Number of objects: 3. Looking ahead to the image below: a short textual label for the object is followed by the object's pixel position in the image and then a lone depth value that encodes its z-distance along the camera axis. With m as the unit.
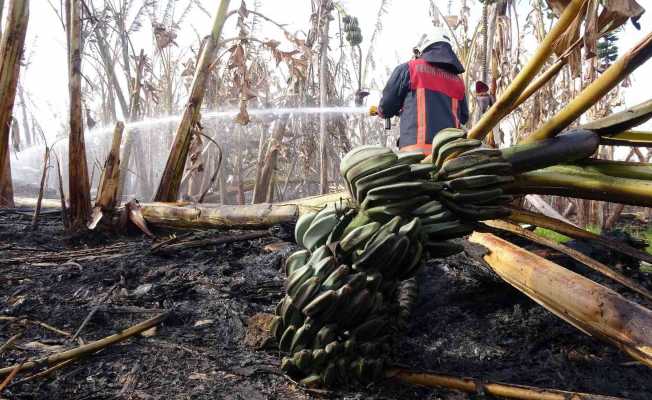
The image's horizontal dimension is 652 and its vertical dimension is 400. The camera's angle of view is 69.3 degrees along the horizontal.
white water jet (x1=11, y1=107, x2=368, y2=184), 5.76
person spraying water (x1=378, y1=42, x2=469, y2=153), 3.24
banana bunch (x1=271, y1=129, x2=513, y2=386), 1.11
